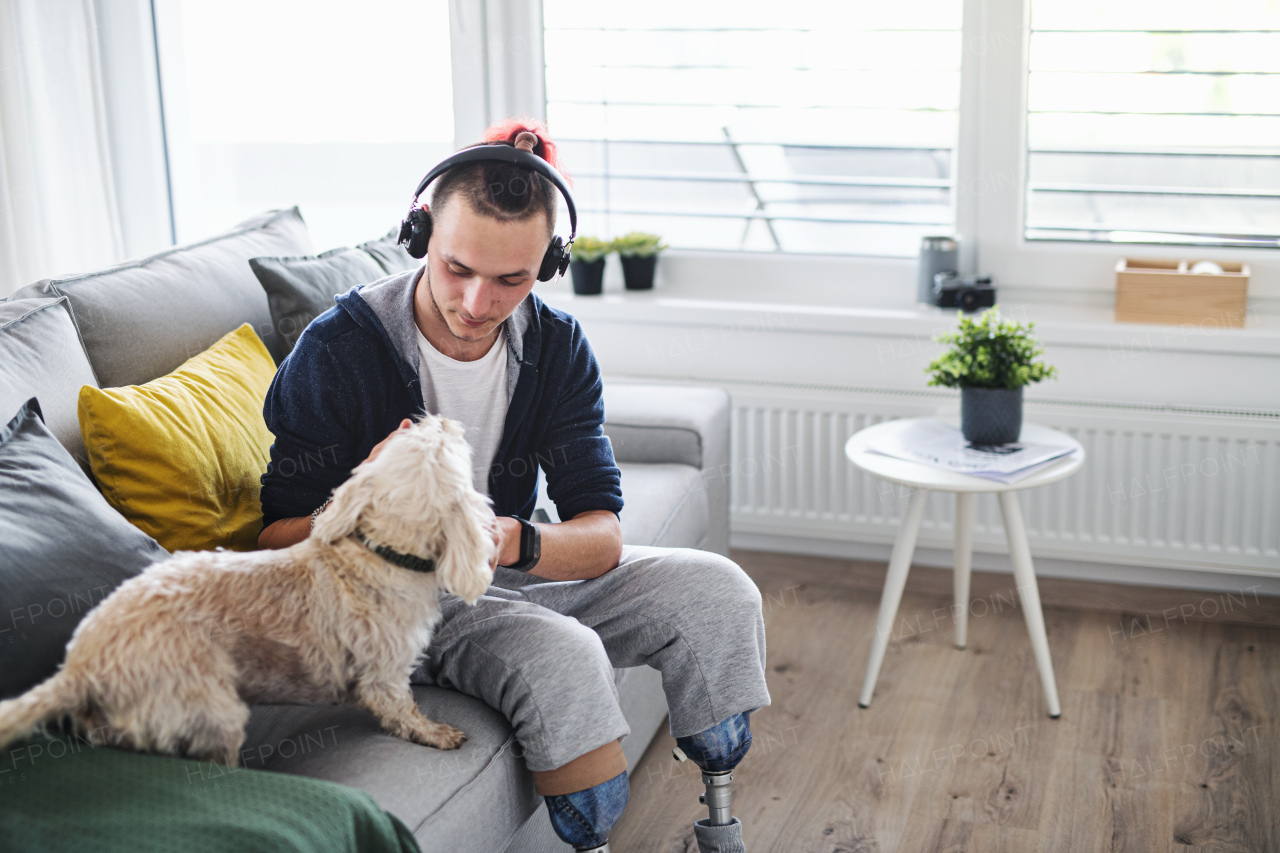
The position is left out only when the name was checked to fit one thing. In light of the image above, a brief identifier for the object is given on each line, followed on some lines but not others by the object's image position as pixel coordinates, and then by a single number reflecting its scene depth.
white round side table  2.00
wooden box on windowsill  2.42
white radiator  2.41
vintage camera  2.59
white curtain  2.48
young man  1.27
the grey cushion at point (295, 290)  1.82
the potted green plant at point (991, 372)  2.09
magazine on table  2.00
